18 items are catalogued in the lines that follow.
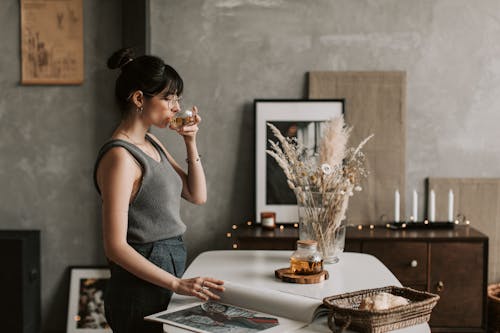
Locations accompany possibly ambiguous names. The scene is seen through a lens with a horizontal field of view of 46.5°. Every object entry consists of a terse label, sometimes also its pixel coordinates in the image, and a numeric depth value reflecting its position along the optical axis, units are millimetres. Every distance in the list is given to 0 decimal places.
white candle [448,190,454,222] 3805
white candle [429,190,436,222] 3846
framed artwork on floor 4078
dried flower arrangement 2332
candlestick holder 3787
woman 1806
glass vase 2332
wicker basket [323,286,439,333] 1493
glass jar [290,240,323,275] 1998
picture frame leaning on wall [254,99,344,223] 3949
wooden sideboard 3537
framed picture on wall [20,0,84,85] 4098
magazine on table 1586
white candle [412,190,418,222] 3811
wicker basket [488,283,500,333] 3565
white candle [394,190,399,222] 3859
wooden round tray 1990
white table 1855
